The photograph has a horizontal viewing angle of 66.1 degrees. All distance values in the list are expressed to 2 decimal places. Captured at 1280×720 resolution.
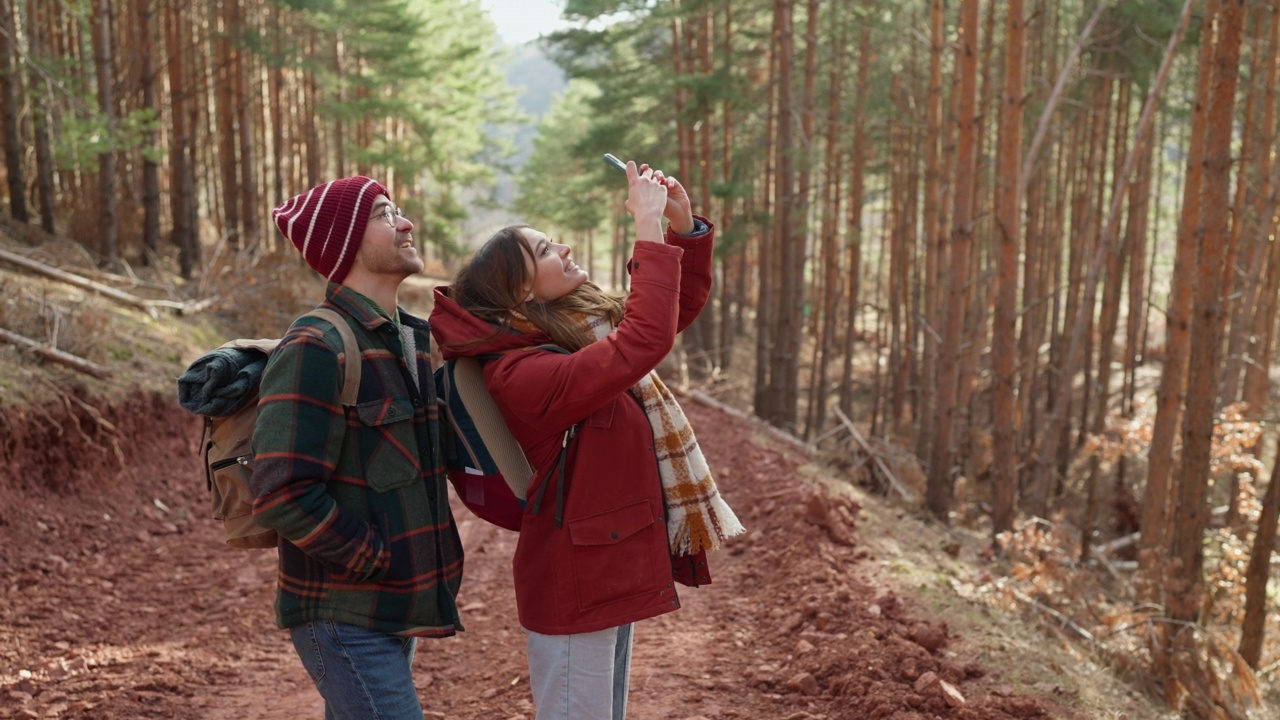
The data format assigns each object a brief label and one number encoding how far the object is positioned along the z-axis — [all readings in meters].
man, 2.36
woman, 2.45
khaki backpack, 2.48
